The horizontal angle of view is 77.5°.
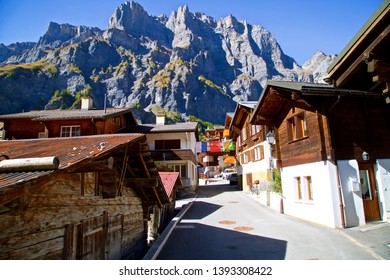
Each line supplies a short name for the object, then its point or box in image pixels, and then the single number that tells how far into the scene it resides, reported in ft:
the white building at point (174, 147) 88.38
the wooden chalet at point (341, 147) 31.17
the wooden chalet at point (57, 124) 70.69
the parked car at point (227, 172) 181.43
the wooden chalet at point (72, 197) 10.05
